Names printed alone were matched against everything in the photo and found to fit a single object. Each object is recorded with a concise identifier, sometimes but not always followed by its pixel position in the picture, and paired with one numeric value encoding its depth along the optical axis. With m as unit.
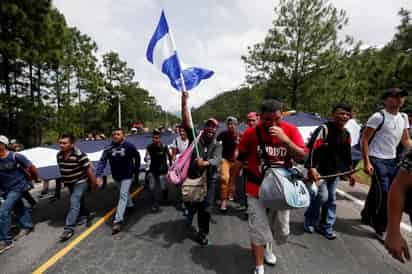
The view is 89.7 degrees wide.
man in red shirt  2.19
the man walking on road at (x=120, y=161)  3.93
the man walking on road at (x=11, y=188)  3.20
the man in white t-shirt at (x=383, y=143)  3.01
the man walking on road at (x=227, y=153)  4.21
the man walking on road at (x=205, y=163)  3.15
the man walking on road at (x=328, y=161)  2.96
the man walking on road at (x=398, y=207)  1.23
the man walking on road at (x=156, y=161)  4.65
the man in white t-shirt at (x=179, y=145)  4.92
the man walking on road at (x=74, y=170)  3.60
